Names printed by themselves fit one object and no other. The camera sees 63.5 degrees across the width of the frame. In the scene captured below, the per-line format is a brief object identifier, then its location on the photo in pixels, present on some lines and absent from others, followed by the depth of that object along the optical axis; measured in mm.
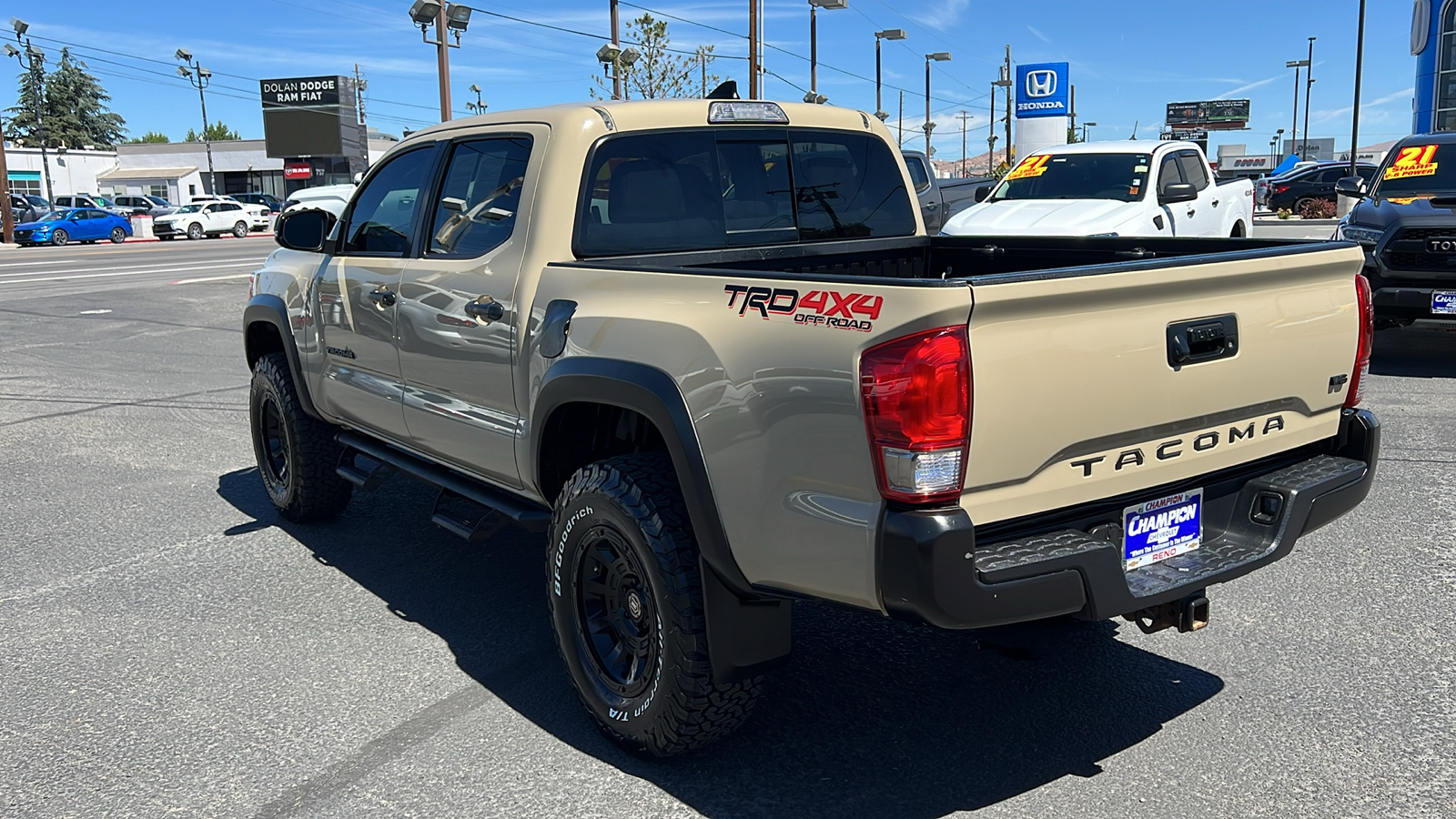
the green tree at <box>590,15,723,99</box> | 39594
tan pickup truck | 2781
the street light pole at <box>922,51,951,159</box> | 54375
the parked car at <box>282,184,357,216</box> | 21750
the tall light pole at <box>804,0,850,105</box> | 37872
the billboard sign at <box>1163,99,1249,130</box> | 112500
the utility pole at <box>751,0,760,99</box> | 29641
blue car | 41062
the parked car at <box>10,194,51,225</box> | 45562
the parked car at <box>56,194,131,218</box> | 53034
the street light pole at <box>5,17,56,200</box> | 45781
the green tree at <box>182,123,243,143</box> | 150175
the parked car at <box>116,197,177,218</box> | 55406
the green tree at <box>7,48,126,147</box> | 118750
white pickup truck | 12109
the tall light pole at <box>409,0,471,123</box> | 23297
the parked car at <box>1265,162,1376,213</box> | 35938
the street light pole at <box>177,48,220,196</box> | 72188
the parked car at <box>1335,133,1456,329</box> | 9109
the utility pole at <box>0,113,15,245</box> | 40781
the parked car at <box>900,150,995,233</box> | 19219
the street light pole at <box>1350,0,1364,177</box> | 42625
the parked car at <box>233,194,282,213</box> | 53844
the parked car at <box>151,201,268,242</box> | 46031
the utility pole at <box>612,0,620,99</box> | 28906
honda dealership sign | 57719
